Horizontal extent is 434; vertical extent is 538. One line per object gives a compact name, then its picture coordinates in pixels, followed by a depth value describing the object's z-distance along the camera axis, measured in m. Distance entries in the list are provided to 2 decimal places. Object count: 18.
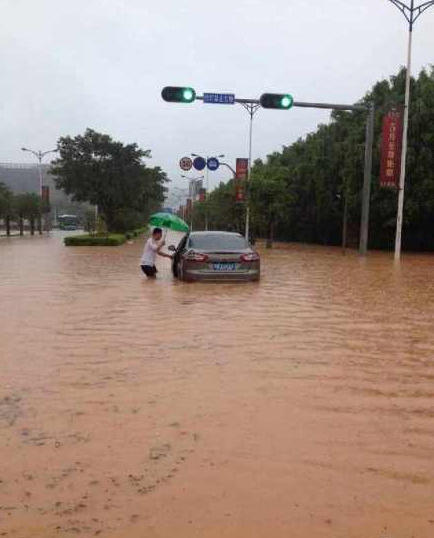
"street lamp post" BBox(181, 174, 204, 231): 90.44
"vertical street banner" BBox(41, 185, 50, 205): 68.29
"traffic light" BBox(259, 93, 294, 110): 20.20
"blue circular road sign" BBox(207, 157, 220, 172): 49.98
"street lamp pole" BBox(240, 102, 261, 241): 38.06
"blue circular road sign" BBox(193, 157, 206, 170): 53.08
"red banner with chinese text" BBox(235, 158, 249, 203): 42.25
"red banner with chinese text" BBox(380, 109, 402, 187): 24.79
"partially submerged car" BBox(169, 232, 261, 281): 14.85
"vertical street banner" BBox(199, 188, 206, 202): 74.99
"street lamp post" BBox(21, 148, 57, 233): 71.06
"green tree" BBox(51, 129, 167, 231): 47.12
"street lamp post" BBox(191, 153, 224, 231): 68.53
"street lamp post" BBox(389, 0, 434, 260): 23.02
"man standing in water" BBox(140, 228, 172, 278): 16.28
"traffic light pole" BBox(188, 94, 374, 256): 23.08
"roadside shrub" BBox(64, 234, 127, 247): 37.91
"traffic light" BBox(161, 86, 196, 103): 19.84
